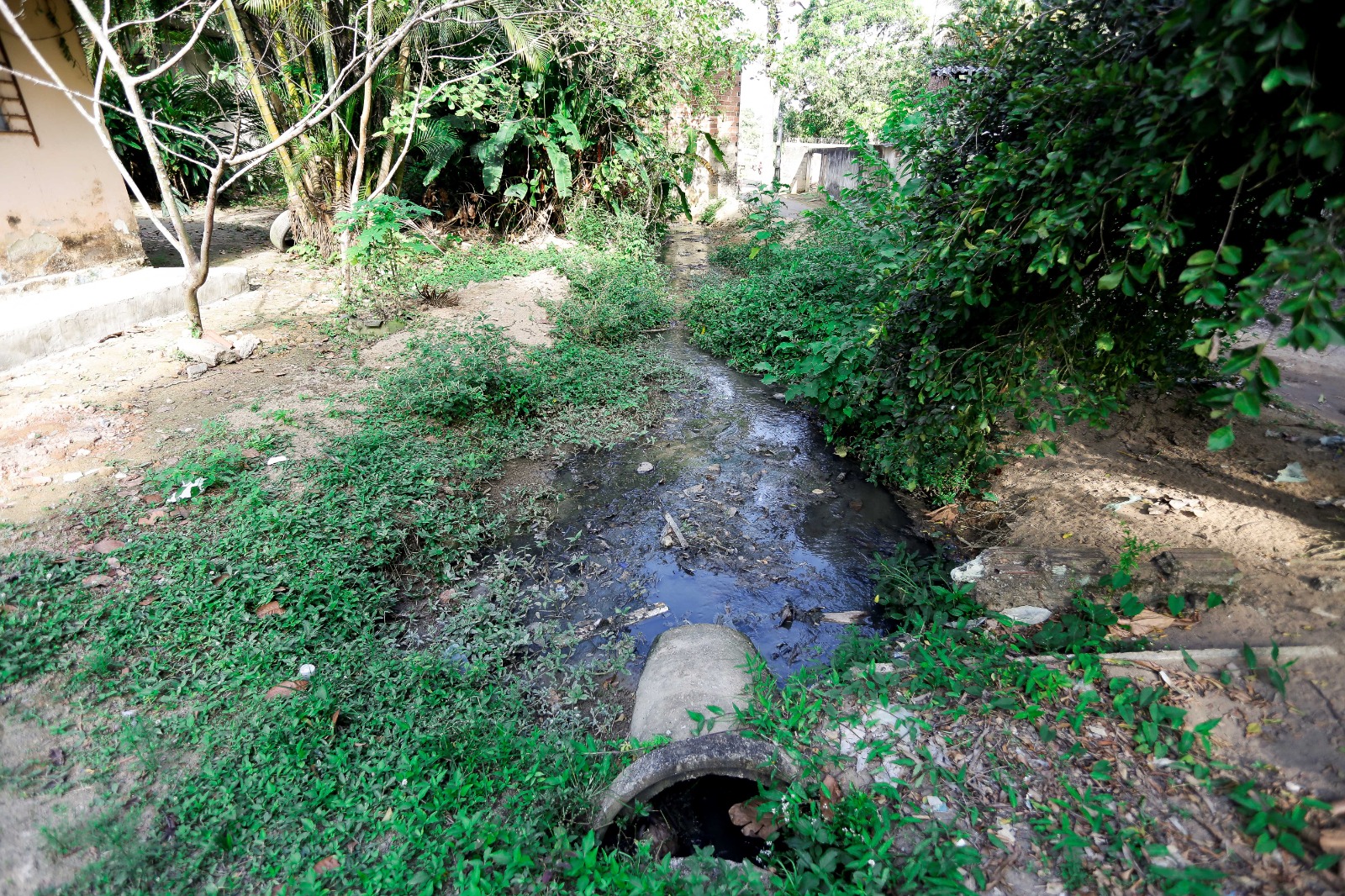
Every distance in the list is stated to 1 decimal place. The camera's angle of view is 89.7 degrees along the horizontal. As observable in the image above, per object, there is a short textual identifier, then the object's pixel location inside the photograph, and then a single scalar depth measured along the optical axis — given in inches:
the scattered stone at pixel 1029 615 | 121.4
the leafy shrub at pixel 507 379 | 206.5
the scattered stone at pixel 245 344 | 227.8
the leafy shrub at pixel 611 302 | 277.6
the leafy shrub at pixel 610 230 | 379.9
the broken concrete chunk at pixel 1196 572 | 111.5
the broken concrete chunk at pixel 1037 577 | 127.8
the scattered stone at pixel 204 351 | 217.0
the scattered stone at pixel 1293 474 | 140.5
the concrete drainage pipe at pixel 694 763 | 96.7
